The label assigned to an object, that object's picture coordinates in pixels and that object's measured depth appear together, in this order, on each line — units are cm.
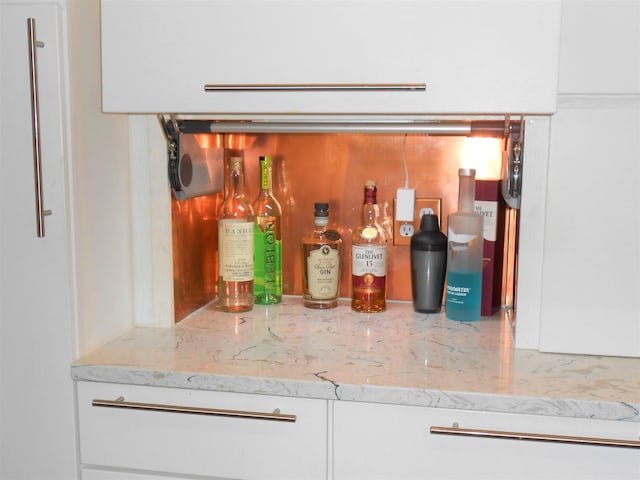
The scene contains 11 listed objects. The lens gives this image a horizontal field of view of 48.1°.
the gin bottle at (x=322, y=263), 174
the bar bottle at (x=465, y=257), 163
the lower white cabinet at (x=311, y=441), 122
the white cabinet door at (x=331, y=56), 128
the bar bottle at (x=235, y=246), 167
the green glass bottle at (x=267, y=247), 178
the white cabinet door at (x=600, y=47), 136
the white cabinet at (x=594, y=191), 137
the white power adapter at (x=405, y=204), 171
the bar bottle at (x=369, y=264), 170
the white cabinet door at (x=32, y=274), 133
